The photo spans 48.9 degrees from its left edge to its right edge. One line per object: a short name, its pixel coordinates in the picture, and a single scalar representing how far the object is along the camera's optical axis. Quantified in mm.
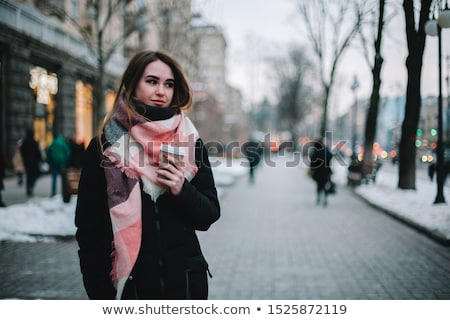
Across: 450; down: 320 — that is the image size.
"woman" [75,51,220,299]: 2025
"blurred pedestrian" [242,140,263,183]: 21609
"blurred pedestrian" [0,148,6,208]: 11342
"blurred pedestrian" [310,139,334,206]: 13812
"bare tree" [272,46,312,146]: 50691
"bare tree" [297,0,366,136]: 18453
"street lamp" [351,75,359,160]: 21344
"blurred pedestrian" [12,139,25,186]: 15883
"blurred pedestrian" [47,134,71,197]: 13844
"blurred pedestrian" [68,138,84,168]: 14864
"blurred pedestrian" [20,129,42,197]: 13656
